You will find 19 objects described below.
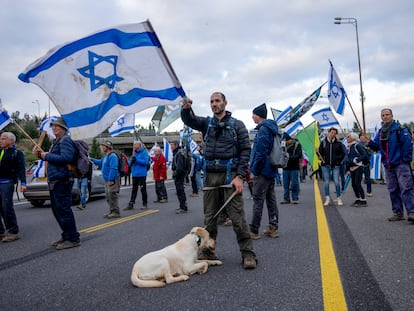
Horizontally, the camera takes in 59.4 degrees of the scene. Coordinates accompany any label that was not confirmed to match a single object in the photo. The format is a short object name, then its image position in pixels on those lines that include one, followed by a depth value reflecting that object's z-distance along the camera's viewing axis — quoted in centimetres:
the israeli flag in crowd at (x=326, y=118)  1505
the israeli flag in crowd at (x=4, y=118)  679
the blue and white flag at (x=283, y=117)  1380
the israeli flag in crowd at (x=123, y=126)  1692
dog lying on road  379
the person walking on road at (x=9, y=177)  662
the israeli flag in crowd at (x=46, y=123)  870
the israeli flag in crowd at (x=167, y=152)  2019
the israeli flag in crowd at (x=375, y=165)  1554
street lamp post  2634
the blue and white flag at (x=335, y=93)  985
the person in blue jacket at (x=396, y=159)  679
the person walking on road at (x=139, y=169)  1076
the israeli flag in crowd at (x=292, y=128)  1755
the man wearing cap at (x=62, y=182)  569
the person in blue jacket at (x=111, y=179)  905
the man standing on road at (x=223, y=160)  438
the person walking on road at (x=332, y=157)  955
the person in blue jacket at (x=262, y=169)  567
